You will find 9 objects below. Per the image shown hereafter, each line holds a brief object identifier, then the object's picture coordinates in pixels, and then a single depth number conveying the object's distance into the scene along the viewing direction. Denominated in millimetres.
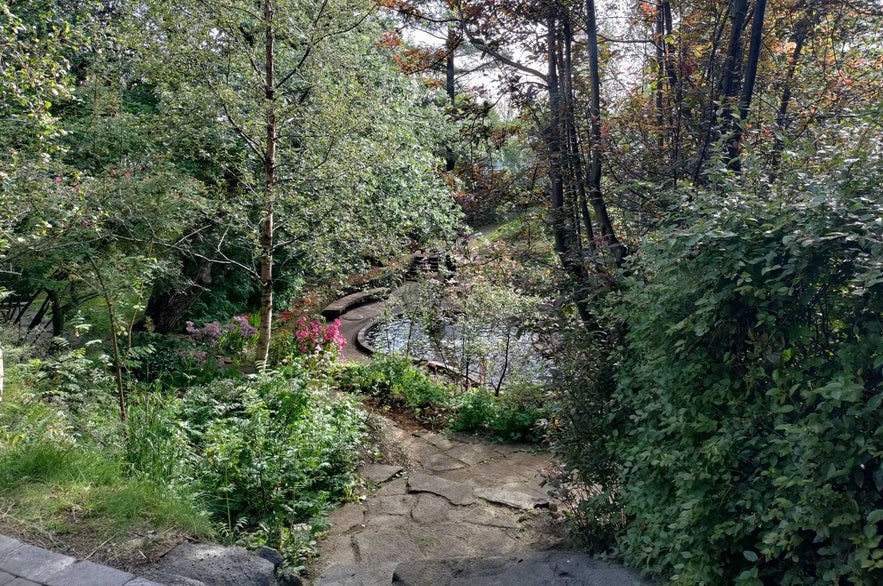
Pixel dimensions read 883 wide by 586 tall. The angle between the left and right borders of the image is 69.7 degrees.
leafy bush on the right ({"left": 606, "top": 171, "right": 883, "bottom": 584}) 1837
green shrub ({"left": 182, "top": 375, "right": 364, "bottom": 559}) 4195
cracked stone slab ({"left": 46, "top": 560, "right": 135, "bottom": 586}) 2703
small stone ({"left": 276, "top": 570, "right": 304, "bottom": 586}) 3523
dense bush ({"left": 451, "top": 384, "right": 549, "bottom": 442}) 6855
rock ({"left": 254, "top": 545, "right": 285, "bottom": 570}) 3490
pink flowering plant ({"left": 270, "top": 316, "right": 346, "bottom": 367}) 7871
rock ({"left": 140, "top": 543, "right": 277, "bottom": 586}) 2916
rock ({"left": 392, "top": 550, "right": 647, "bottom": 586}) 2928
